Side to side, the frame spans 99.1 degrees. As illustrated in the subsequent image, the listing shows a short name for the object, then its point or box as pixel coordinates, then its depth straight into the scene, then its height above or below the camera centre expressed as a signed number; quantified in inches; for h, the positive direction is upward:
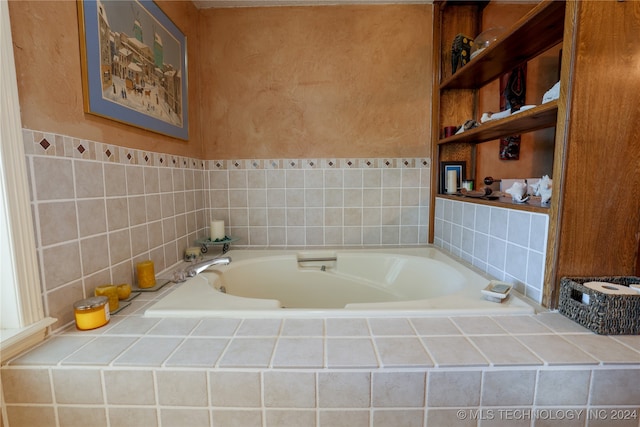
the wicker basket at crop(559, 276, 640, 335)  28.7 -13.9
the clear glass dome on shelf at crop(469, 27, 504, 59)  54.3 +29.2
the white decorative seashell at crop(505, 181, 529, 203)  42.8 -1.3
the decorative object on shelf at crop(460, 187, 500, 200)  51.3 -2.2
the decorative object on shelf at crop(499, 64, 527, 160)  65.9 +21.4
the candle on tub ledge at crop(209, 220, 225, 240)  65.6 -11.0
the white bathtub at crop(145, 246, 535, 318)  51.1 -20.0
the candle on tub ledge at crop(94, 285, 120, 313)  36.1 -14.6
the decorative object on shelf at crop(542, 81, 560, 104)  34.8 +11.7
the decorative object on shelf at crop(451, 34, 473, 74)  59.8 +29.4
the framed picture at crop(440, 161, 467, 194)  68.4 +3.6
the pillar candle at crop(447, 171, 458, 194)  66.5 +0.4
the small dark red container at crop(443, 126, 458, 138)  64.7 +12.6
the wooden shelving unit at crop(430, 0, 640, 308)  31.6 +4.6
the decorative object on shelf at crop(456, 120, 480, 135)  56.0 +12.1
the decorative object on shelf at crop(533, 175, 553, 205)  36.5 -0.8
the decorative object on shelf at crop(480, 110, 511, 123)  43.7 +11.5
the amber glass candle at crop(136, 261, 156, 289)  44.3 -14.7
